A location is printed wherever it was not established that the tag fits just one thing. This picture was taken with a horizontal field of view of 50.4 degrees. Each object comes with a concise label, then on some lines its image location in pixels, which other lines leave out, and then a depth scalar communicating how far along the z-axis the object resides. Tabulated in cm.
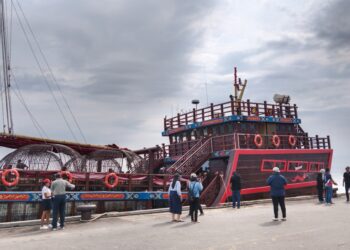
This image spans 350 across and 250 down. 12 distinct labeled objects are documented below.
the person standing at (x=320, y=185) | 1957
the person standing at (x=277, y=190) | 1229
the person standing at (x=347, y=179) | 1939
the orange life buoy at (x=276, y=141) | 2345
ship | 1530
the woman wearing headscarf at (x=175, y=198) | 1290
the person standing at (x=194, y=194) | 1295
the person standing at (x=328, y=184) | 1772
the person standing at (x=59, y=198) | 1198
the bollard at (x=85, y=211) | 1347
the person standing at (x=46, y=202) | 1255
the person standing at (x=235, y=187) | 1745
